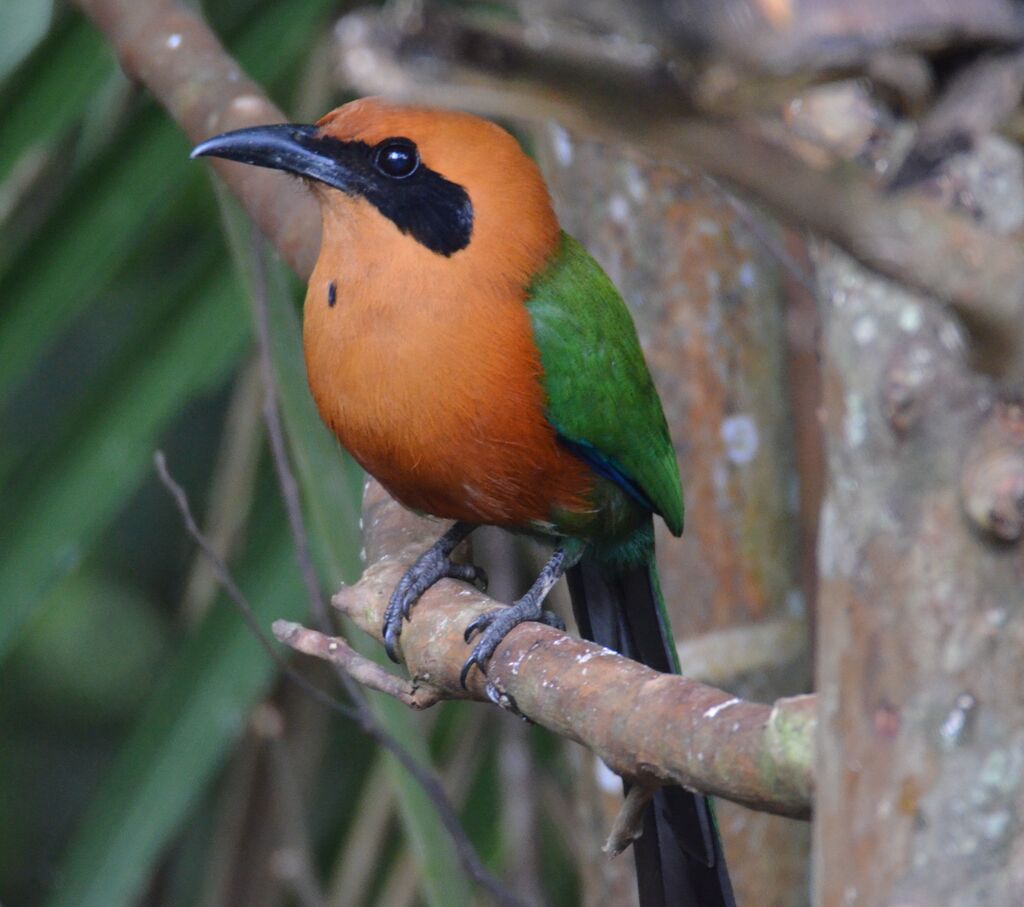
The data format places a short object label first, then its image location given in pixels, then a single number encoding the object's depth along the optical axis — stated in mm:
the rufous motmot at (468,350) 4285
